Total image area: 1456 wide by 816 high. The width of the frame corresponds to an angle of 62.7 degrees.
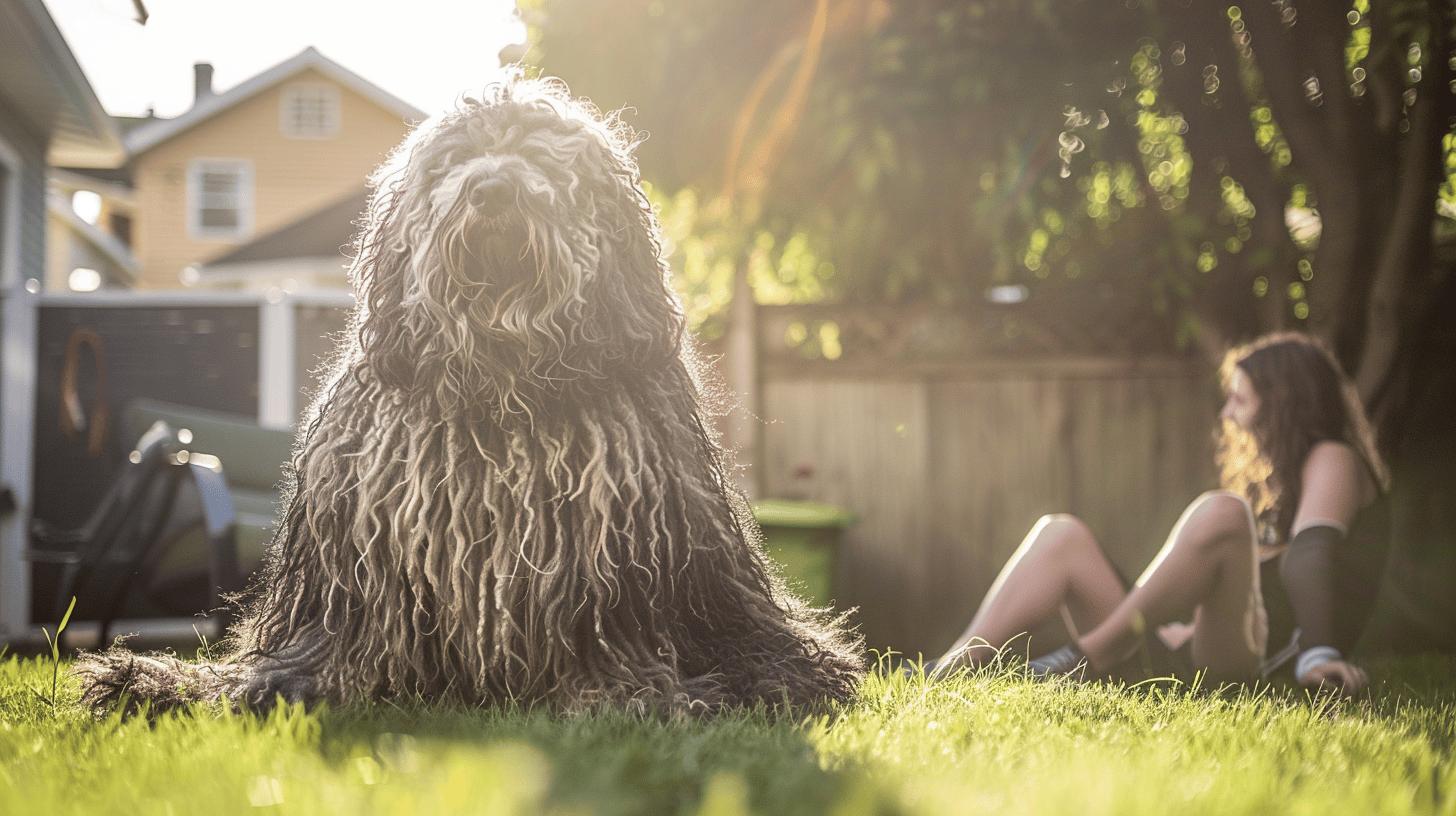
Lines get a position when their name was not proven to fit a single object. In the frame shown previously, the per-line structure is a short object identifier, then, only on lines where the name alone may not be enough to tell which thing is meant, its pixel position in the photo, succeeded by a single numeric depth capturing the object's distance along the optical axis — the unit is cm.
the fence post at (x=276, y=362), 681
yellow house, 2122
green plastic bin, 512
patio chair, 410
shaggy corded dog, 246
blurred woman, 367
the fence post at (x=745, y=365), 684
